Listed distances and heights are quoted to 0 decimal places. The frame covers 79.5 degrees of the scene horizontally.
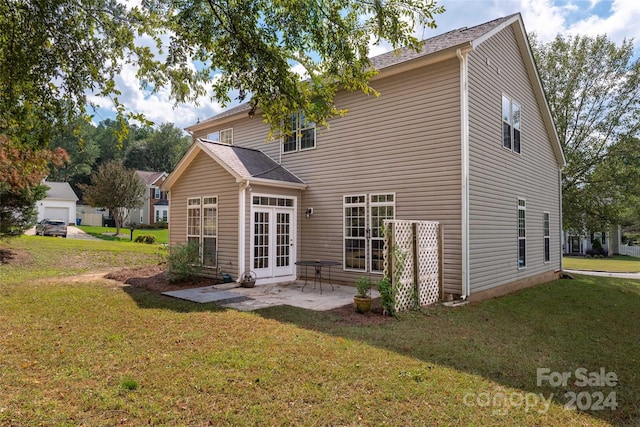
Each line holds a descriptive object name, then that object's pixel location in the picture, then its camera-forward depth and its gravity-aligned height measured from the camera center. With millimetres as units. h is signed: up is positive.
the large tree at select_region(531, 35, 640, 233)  17117 +5264
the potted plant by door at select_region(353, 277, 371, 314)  7098 -1331
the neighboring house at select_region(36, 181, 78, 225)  36906 +2235
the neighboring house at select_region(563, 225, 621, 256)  31359 -1400
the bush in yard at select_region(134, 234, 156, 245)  24984 -767
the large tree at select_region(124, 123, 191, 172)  56469 +11392
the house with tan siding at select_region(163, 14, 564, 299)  8680 +1316
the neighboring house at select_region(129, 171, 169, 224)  42750 +2179
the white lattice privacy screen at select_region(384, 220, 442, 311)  7066 -653
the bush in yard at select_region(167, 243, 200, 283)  10156 -942
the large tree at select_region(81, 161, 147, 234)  27250 +2773
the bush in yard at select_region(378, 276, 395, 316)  6875 -1245
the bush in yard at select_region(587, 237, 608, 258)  30172 -1781
